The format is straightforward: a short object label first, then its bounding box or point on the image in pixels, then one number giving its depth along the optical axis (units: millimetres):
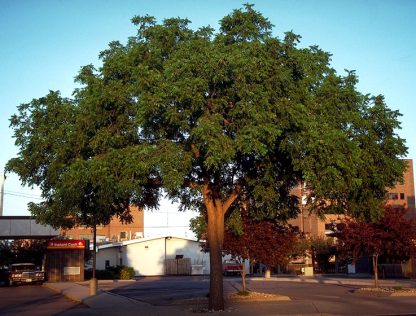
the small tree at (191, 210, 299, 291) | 27750
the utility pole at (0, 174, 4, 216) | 74500
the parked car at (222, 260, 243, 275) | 64656
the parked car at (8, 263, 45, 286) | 46938
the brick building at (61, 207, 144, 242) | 107062
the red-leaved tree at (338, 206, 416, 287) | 29828
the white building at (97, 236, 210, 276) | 70625
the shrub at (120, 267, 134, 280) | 54125
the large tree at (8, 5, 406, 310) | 16453
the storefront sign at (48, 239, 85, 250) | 50406
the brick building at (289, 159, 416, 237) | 88312
